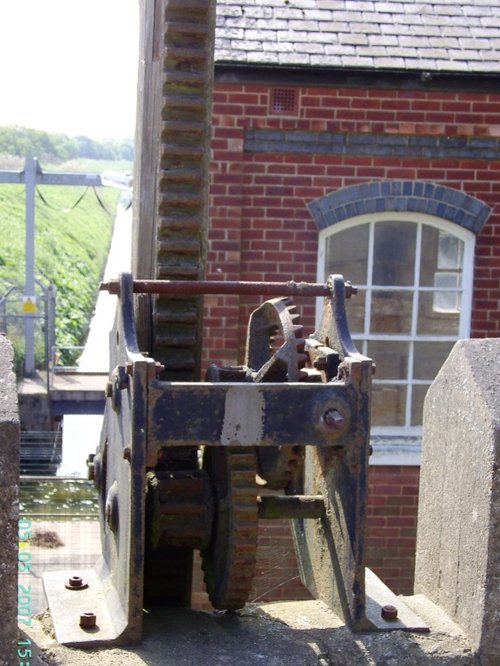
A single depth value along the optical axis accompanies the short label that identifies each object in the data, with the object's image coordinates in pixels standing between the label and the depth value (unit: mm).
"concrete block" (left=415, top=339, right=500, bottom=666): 2693
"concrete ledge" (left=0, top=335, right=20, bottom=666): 2398
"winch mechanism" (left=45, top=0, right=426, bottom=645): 2660
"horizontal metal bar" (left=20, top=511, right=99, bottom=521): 9789
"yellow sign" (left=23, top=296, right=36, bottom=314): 15578
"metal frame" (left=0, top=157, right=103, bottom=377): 15851
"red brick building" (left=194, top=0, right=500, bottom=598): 6891
